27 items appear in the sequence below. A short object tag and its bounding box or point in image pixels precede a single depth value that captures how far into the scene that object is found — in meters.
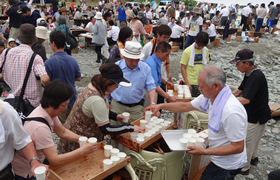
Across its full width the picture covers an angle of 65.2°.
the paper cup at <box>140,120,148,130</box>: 3.04
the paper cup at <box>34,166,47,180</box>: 1.75
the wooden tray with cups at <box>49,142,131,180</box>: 2.11
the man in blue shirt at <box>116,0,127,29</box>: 12.35
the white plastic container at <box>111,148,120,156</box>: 2.36
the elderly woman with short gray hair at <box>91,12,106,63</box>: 8.33
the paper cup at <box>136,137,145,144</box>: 2.69
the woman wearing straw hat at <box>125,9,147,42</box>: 7.96
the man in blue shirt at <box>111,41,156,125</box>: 3.42
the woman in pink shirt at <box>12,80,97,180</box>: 1.98
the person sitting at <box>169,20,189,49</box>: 11.77
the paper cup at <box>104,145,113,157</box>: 2.39
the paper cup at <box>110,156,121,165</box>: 2.25
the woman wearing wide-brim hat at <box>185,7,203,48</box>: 9.86
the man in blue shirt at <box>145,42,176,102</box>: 3.98
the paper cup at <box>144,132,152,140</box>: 2.79
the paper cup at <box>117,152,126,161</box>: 2.32
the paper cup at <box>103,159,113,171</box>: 2.20
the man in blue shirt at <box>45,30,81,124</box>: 3.62
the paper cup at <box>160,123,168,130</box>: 3.07
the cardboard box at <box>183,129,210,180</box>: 3.24
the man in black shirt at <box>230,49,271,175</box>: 3.18
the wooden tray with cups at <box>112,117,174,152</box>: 2.65
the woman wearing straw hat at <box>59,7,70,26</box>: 9.22
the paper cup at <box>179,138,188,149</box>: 2.48
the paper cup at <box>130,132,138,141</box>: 2.76
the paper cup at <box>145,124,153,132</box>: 2.99
